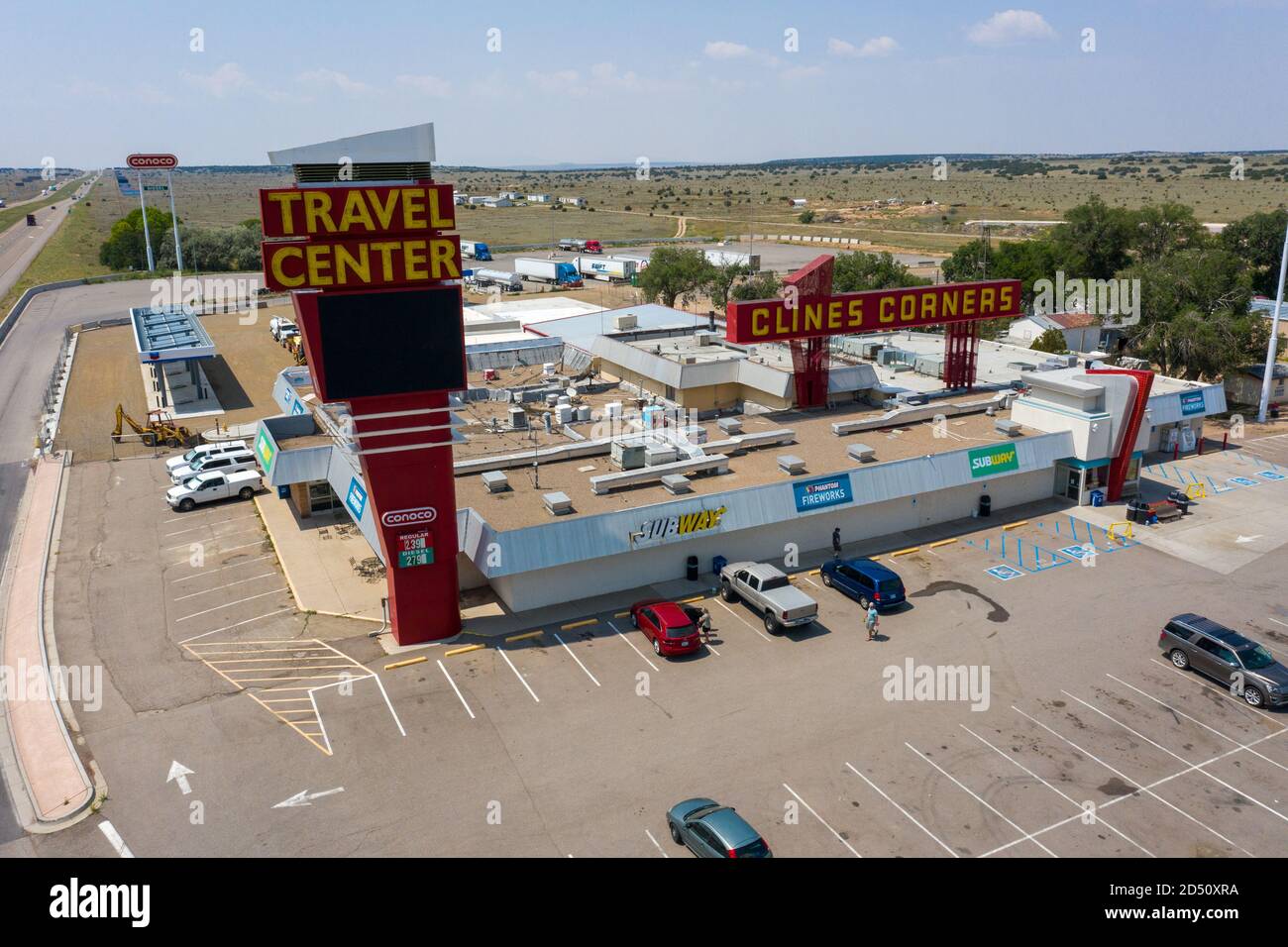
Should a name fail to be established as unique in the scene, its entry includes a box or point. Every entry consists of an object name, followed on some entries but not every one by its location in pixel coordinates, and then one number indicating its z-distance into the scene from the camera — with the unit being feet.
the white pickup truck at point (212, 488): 138.62
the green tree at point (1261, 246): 299.58
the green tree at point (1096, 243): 301.22
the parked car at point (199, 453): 151.94
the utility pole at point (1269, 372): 179.95
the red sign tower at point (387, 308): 85.25
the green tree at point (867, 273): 263.49
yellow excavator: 173.68
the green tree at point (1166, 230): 292.81
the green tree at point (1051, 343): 213.66
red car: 92.84
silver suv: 85.15
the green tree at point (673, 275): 285.84
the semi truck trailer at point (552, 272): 358.02
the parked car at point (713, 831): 62.13
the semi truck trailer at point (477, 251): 415.85
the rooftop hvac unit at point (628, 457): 119.55
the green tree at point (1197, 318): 187.62
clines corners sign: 135.85
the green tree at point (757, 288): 271.49
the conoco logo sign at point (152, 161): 341.82
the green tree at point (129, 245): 415.64
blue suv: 103.35
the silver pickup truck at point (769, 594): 97.25
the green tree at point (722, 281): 293.02
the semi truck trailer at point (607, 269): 355.56
